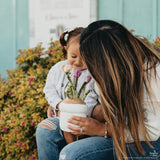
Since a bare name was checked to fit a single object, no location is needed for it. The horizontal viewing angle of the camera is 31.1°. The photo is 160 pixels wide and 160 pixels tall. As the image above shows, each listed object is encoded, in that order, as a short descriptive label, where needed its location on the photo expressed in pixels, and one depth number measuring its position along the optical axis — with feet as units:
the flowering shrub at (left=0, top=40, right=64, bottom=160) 9.68
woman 5.22
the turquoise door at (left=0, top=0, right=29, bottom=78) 16.67
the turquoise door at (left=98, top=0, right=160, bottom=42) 14.75
